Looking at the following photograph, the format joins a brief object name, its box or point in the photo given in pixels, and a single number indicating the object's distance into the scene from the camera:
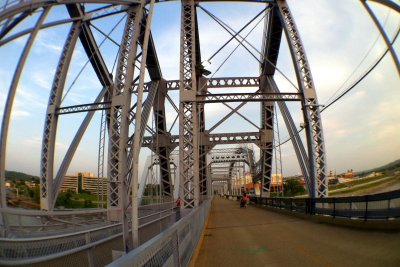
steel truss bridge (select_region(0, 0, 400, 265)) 9.66
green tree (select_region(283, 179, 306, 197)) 81.38
